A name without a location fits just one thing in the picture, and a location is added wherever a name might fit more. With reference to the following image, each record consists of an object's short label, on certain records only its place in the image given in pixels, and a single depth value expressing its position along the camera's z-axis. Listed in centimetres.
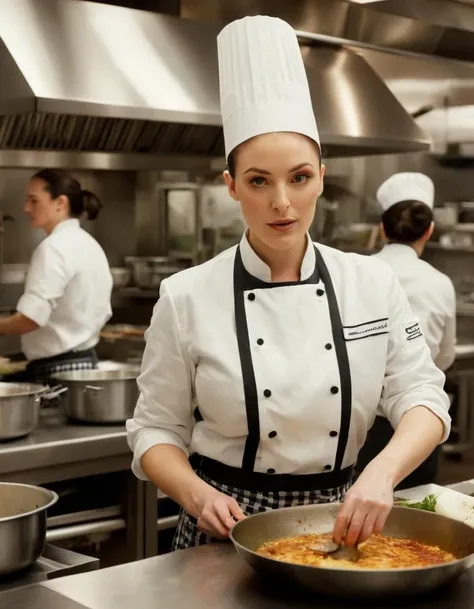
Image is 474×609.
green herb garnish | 204
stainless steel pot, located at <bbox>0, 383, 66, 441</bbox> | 308
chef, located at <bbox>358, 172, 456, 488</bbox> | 397
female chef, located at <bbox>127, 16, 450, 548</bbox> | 182
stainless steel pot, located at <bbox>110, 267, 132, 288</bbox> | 517
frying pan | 140
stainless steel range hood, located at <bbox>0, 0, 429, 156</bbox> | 316
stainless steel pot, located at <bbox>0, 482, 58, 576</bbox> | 185
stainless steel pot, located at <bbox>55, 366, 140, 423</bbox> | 337
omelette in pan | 154
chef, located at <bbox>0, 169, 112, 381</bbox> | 382
